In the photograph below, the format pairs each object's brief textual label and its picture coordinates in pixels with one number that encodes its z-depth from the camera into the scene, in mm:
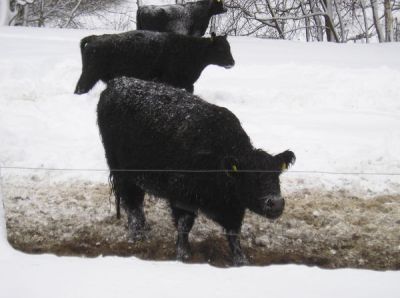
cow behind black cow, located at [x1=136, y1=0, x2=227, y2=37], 26422
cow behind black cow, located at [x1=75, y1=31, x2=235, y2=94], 19531
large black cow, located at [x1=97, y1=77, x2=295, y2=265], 10039
